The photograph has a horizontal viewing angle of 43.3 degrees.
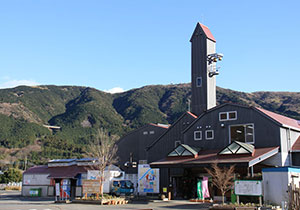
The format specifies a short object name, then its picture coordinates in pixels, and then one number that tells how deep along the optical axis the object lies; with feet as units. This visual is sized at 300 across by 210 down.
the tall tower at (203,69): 144.77
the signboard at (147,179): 108.78
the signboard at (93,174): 115.82
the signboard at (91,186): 96.89
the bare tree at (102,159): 98.85
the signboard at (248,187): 69.74
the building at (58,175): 131.60
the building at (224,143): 96.07
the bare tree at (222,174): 78.81
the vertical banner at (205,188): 94.89
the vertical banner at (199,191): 95.05
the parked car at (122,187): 115.95
